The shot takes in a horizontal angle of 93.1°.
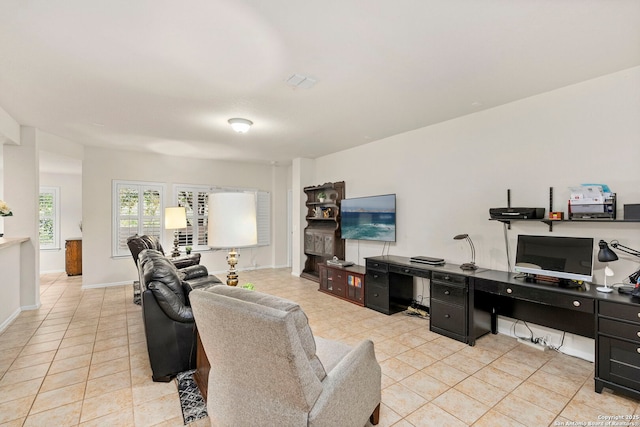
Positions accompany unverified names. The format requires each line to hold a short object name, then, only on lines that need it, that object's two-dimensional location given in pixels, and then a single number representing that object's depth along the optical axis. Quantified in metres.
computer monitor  2.71
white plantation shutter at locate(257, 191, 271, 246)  7.54
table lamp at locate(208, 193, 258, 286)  2.15
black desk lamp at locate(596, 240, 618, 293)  2.47
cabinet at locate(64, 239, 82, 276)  6.82
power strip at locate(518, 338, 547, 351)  3.12
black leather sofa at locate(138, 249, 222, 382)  2.41
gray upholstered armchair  1.30
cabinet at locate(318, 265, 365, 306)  4.68
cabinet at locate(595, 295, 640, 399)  2.21
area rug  2.09
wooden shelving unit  5.90
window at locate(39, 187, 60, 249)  7.21
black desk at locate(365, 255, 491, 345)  3.28
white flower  3.61
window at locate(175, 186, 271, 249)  6.57
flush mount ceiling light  4.03
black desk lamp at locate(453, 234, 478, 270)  3.58
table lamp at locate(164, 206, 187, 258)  5.81
